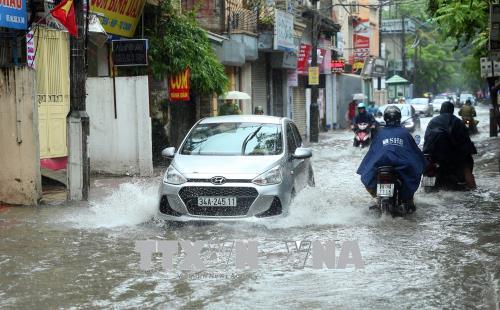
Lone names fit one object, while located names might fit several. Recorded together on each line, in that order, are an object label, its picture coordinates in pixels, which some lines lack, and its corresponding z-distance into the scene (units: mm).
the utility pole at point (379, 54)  60859
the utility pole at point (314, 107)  31203
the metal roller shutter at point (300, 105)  37594
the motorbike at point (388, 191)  10562
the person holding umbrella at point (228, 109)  21625
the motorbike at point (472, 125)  31620
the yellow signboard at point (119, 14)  17250
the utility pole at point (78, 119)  12367
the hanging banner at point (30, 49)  14961
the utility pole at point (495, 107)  14809
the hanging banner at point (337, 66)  40188
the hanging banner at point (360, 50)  47750
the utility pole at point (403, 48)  61312
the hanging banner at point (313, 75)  31033
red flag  12265
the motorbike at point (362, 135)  23609
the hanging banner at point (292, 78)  35219
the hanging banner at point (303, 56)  35438
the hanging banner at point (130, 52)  15438
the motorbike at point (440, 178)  13452
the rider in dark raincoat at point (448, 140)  13391
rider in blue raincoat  10742
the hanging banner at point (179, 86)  19156
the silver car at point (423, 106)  55125
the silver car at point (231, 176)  9734
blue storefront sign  12031
